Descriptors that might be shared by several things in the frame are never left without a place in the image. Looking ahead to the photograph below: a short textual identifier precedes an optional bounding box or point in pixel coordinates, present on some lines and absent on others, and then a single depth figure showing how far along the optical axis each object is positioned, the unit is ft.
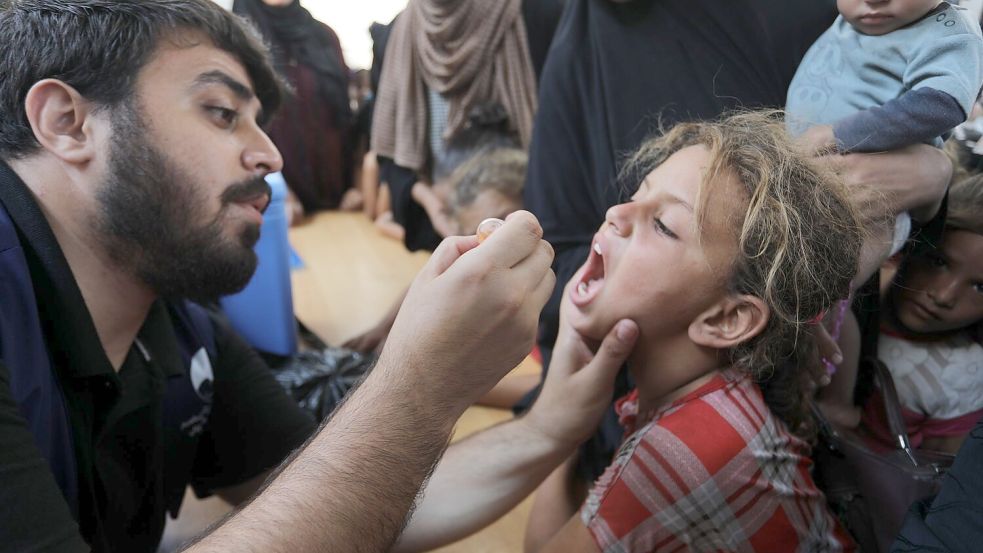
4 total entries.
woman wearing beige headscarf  5.33
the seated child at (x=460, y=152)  5.54
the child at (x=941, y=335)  2.61
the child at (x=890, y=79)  2.21
